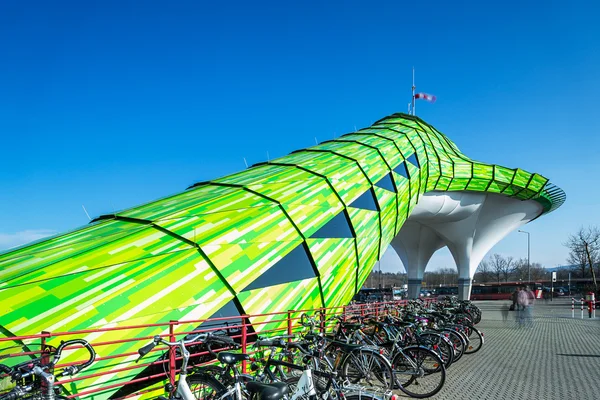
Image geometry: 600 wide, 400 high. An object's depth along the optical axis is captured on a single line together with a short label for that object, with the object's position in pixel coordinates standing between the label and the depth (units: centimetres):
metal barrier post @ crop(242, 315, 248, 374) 556
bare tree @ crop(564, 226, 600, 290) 4317
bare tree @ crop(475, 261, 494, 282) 9412
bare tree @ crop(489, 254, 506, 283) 8192
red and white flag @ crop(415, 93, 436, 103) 3025
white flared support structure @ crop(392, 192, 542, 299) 2562
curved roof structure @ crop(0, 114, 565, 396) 545
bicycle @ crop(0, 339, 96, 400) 278
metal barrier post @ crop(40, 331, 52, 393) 365
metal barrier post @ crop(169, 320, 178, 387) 381
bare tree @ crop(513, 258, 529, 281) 8869
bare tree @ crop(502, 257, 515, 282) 8032
